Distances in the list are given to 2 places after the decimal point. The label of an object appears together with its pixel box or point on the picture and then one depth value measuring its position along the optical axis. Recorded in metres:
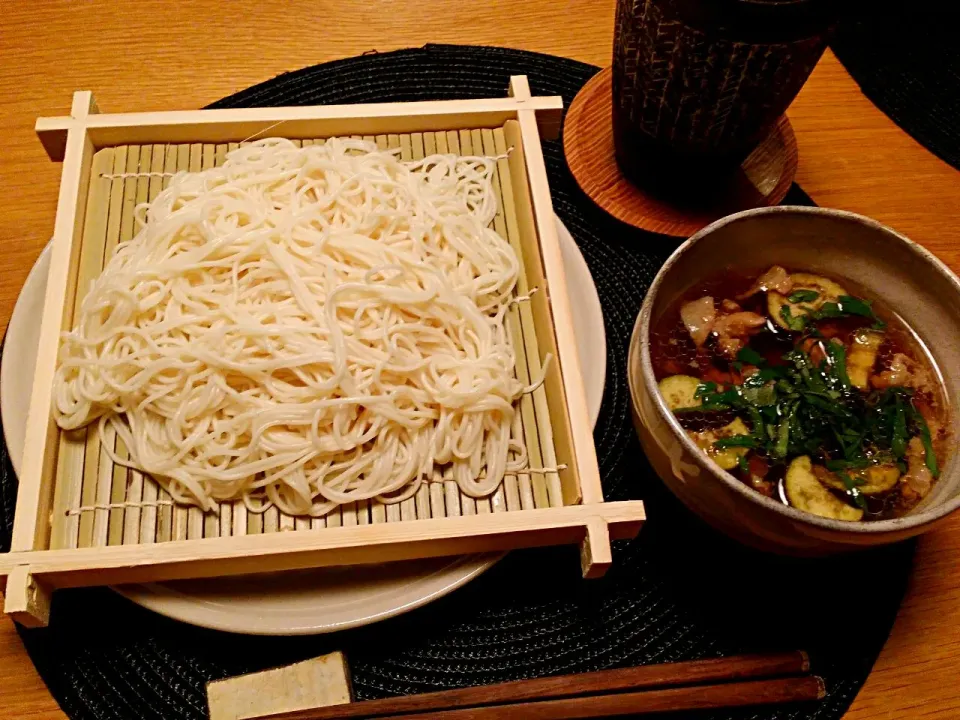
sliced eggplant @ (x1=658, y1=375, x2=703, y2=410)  0.37
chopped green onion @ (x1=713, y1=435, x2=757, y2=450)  0.36
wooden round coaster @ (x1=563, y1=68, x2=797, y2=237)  0.45
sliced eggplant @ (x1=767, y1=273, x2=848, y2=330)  0.39
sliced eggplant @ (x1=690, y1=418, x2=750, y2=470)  0.36
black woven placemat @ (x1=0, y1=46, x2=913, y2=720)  0.36
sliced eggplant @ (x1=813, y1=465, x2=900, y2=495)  0.36
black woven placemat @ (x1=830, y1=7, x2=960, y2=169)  0.50
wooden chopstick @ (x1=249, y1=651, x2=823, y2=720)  0.35
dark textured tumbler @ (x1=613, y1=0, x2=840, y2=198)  0.36
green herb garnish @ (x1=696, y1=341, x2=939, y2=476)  0.36
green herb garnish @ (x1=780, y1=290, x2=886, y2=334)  0.39
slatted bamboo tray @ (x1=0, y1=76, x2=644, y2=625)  0.33
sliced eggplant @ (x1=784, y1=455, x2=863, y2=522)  0.35
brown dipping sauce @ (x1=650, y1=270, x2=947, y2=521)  0.36
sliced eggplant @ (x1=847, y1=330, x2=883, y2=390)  0.38
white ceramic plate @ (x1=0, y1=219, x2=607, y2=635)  0.34
